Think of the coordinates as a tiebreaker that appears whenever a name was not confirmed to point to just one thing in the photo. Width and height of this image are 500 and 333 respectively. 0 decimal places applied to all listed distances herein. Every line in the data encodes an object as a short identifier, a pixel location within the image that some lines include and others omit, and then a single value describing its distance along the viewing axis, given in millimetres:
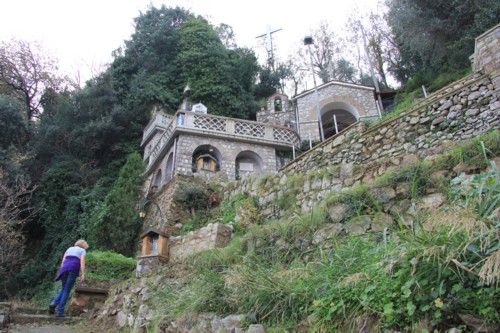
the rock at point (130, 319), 5798
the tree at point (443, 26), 13922
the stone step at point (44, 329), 5754
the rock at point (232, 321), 3533
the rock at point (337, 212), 5030
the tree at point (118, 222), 12508
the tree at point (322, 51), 30531
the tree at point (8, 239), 12438
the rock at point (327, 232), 4797
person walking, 6848
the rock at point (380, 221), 4155
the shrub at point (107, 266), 9500
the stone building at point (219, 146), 14719
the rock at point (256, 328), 3246
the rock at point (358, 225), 4566
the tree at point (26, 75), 22281
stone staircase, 5820
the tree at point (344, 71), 28897
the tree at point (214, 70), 21172
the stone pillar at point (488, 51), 7190
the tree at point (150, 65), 21578
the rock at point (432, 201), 4094
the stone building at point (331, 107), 18594
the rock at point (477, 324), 2090
